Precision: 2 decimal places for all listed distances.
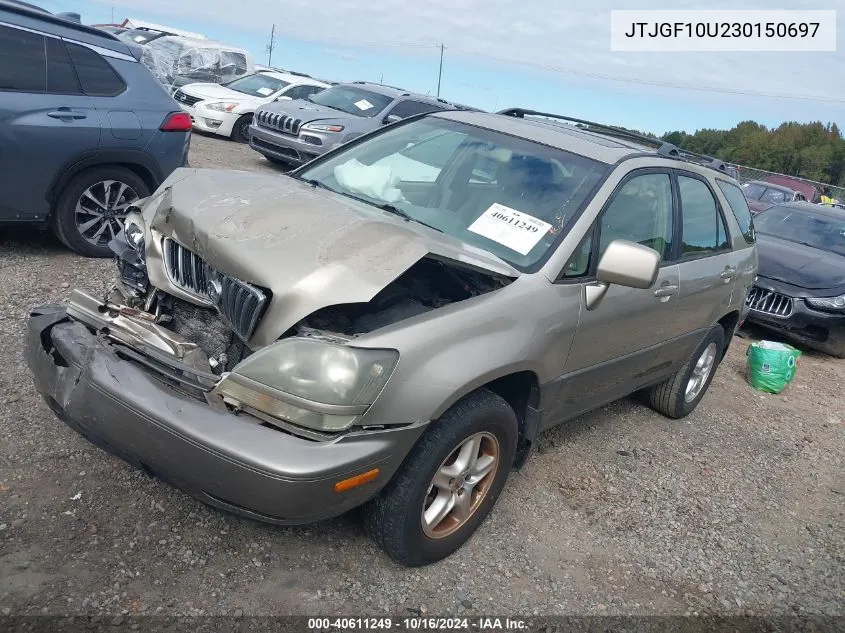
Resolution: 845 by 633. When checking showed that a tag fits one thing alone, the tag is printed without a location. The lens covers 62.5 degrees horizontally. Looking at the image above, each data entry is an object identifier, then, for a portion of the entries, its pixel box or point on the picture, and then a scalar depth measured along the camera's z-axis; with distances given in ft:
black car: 23.73
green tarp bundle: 20.18
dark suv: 16.03
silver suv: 35.70
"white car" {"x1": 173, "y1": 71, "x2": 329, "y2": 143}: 44.52
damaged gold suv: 7.67
